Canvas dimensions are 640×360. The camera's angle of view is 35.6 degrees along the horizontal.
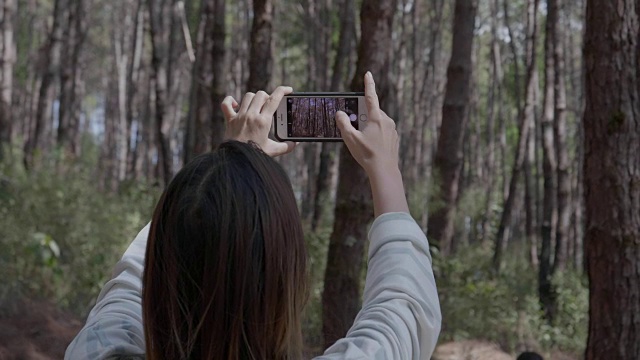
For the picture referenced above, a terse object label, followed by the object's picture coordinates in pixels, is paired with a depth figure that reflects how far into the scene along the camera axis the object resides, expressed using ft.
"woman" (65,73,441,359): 4.78
